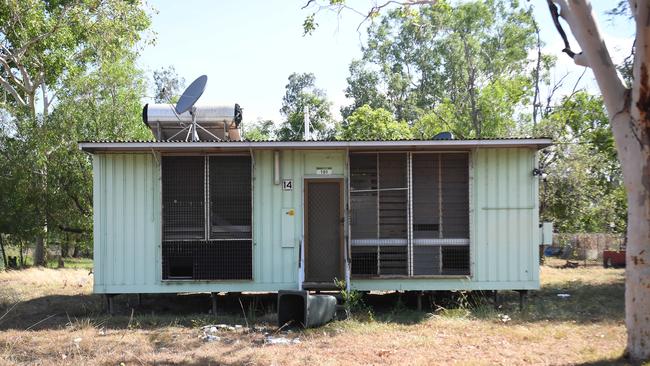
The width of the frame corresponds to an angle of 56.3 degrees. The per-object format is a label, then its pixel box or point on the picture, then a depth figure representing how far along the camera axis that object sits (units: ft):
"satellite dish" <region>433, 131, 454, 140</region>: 35.14
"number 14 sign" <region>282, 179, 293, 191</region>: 34.88
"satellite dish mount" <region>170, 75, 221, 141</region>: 36.86
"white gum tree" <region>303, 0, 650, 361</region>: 20.99
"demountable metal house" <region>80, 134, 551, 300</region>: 34.32
